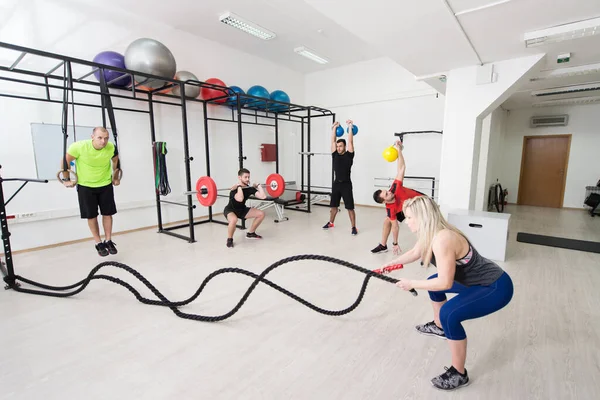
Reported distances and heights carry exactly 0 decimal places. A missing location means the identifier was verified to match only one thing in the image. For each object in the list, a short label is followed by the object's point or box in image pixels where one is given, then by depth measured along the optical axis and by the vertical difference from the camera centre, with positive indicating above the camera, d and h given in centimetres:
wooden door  716 -23
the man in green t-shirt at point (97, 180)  310 -21
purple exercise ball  371 +123
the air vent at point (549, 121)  692 +95
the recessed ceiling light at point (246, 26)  463 +223
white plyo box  327 -77
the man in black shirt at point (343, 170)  448 -14
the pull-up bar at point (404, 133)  621 +59
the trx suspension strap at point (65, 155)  277 +5
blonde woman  137 -56
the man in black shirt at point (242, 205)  401 -61
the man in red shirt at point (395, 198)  322 -40
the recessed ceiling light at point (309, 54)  602 +226
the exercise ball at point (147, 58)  363 +125
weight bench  554 -85
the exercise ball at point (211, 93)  503 +114
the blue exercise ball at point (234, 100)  541 +109
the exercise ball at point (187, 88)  457 +115
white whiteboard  376 +16
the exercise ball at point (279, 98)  618 +129
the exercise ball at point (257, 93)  579 +130
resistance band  427 -13
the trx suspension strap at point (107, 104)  310 +61
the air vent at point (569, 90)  509 +126
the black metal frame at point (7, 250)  252 -78
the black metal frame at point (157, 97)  307 +97
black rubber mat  380 -110
